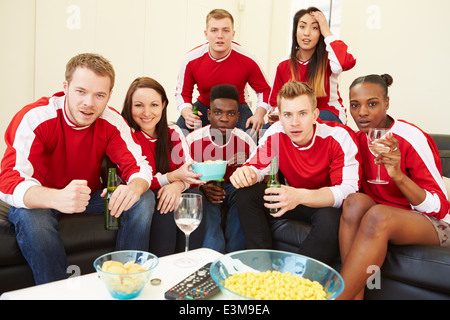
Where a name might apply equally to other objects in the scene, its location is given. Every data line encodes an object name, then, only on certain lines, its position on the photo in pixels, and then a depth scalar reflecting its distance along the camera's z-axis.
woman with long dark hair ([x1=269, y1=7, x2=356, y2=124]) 2.52
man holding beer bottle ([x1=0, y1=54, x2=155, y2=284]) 1.51
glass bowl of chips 0.95
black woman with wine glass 1.44
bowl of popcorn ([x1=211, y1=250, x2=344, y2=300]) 0.90
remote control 0.99
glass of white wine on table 1.29
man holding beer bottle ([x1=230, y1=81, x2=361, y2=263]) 1.72
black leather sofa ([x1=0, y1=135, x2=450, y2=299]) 1.49
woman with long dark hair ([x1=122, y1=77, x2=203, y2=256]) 1.87
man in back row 2.87
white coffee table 0.98
